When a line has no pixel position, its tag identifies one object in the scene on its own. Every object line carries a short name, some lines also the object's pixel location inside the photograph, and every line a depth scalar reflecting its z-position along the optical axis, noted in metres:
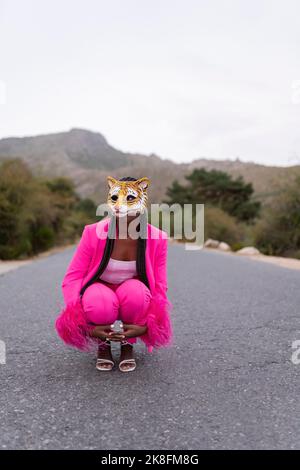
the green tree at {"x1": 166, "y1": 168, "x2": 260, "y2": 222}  40.91
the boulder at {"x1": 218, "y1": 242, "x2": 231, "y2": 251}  24.00
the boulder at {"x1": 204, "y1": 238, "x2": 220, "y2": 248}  25.55
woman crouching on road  3.14
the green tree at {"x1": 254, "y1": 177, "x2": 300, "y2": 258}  19.66
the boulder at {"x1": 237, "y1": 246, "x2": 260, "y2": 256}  19.72
